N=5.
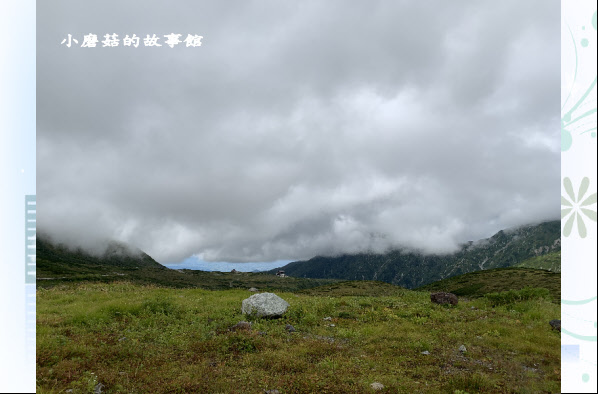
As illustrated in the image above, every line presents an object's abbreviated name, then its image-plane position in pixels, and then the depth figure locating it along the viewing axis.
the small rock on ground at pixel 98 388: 9.16
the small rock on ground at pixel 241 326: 16.34
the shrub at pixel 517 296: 24.75
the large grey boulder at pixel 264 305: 19.27
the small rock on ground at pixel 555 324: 16.40
